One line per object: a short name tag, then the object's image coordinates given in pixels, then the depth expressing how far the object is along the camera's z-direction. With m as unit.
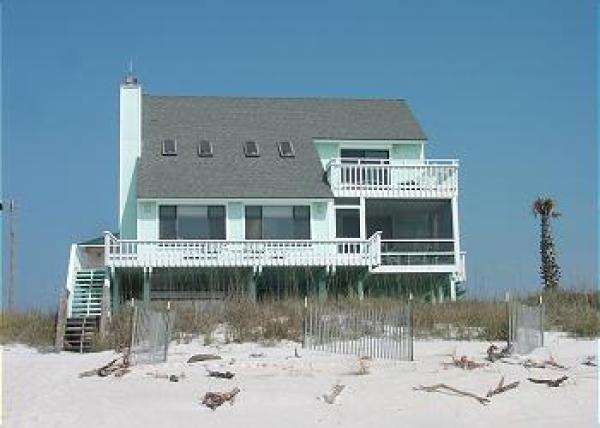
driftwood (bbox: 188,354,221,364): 19.83
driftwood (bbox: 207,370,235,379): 17.98
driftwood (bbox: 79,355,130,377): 18.33
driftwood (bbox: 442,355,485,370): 18.69
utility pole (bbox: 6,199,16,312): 53.09
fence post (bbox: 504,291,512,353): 20.30
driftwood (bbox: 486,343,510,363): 19.70
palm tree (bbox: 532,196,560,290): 44.88
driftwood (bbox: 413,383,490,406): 16.41
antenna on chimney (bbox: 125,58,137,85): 39.83
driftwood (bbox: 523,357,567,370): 18.97
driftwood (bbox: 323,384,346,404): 16.36
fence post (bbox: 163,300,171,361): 20.13
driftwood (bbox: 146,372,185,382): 17.74
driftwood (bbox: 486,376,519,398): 16.66
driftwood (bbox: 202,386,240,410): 15.97
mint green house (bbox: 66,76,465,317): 34.81
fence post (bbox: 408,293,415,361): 19.50
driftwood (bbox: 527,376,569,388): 17.34
